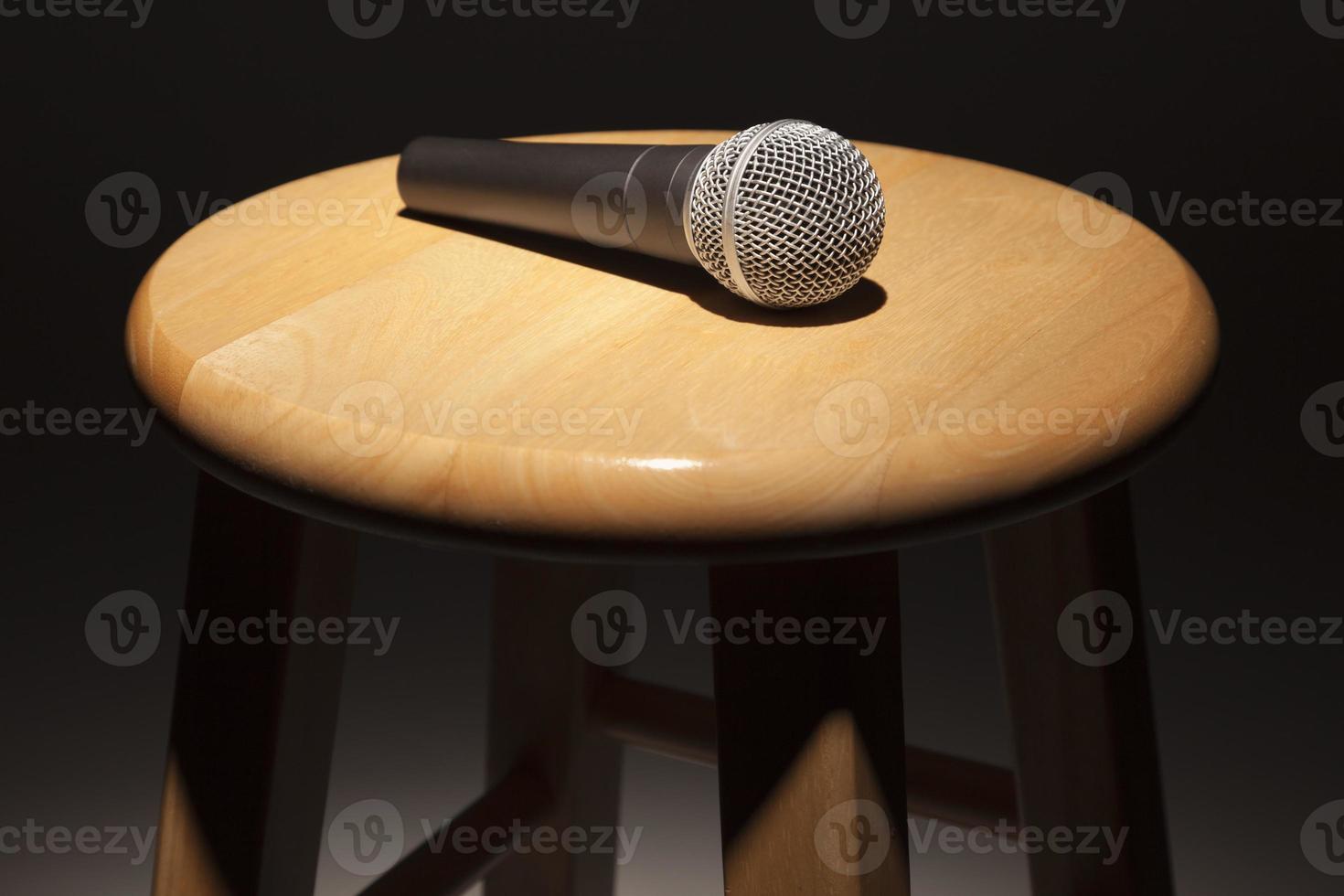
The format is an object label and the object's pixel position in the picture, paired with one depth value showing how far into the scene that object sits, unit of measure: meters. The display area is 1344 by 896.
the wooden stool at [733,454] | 0.66
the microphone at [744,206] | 0.78
